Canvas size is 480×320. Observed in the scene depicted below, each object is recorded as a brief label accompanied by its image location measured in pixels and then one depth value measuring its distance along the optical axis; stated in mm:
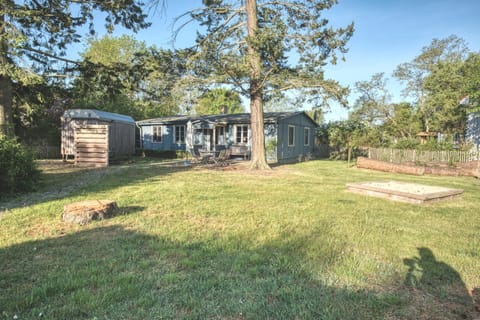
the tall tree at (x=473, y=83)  13777
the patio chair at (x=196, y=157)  13702
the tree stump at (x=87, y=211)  4230
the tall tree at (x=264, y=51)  10023
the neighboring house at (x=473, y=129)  16484
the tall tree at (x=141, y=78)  8594
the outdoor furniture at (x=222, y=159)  13216
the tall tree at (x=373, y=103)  24094
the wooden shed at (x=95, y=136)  12453
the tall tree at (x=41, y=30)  6535
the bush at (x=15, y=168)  6000
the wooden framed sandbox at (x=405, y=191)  5946
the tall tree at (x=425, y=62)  23406
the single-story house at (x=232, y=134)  17188
